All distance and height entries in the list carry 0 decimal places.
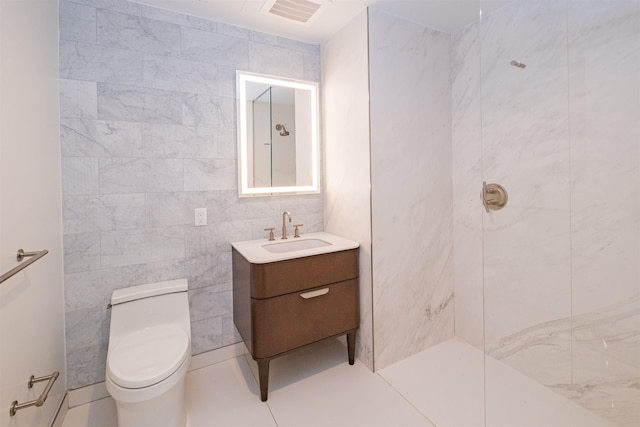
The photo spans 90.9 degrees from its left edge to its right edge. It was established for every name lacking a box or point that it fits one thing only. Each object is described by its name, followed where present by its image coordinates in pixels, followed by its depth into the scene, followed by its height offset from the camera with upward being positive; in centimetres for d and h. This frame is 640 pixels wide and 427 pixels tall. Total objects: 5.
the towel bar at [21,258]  101 -18
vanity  177 -53
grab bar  111 -69
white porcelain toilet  137 -70
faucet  228 -12
